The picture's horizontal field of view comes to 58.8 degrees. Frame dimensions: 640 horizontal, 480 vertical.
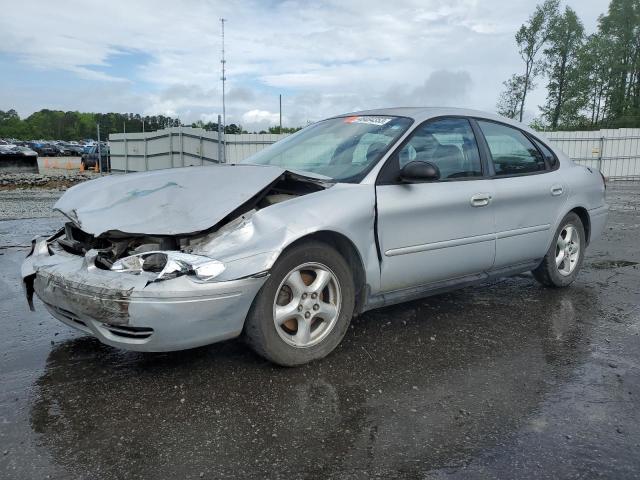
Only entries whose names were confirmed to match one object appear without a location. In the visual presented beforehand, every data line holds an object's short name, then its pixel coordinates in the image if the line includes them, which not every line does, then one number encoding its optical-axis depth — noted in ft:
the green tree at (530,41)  135.03
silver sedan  9.59
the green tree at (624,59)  147.54
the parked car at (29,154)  79.51
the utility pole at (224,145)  59.75
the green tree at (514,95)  137.49
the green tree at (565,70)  136.26
